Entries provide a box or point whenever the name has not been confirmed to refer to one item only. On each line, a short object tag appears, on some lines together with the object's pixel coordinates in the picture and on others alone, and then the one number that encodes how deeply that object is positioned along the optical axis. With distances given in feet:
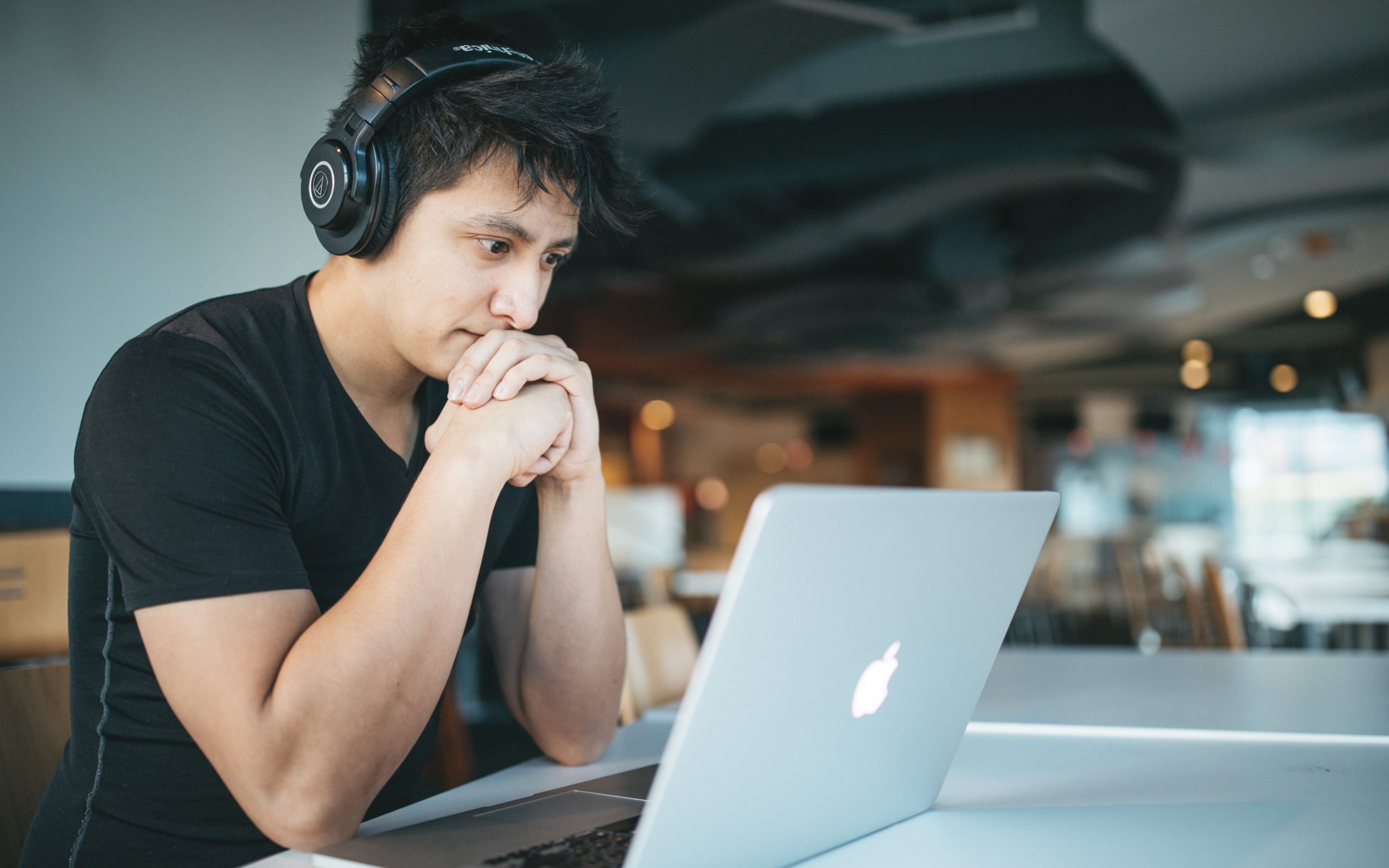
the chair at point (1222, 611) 10.03
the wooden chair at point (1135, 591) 22.75
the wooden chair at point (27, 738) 3.71
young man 2.70
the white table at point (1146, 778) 2.72
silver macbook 1.97
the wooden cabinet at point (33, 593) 4.55
